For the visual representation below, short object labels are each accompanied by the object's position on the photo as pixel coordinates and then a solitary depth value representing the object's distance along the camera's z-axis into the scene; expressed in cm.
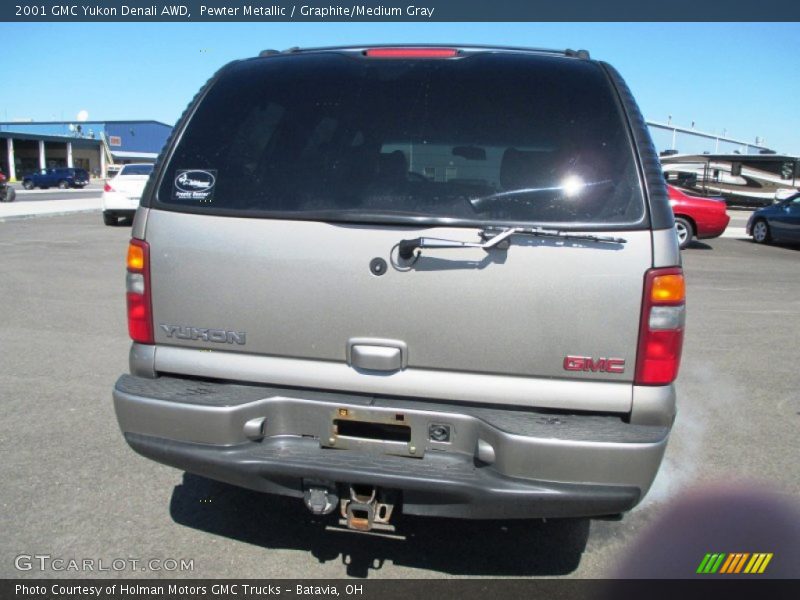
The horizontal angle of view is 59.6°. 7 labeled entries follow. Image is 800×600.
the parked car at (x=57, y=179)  4822
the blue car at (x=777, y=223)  1581
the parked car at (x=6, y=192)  2701
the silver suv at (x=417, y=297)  241
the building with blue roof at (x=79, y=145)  6644
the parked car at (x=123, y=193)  1656
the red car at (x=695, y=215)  1427
